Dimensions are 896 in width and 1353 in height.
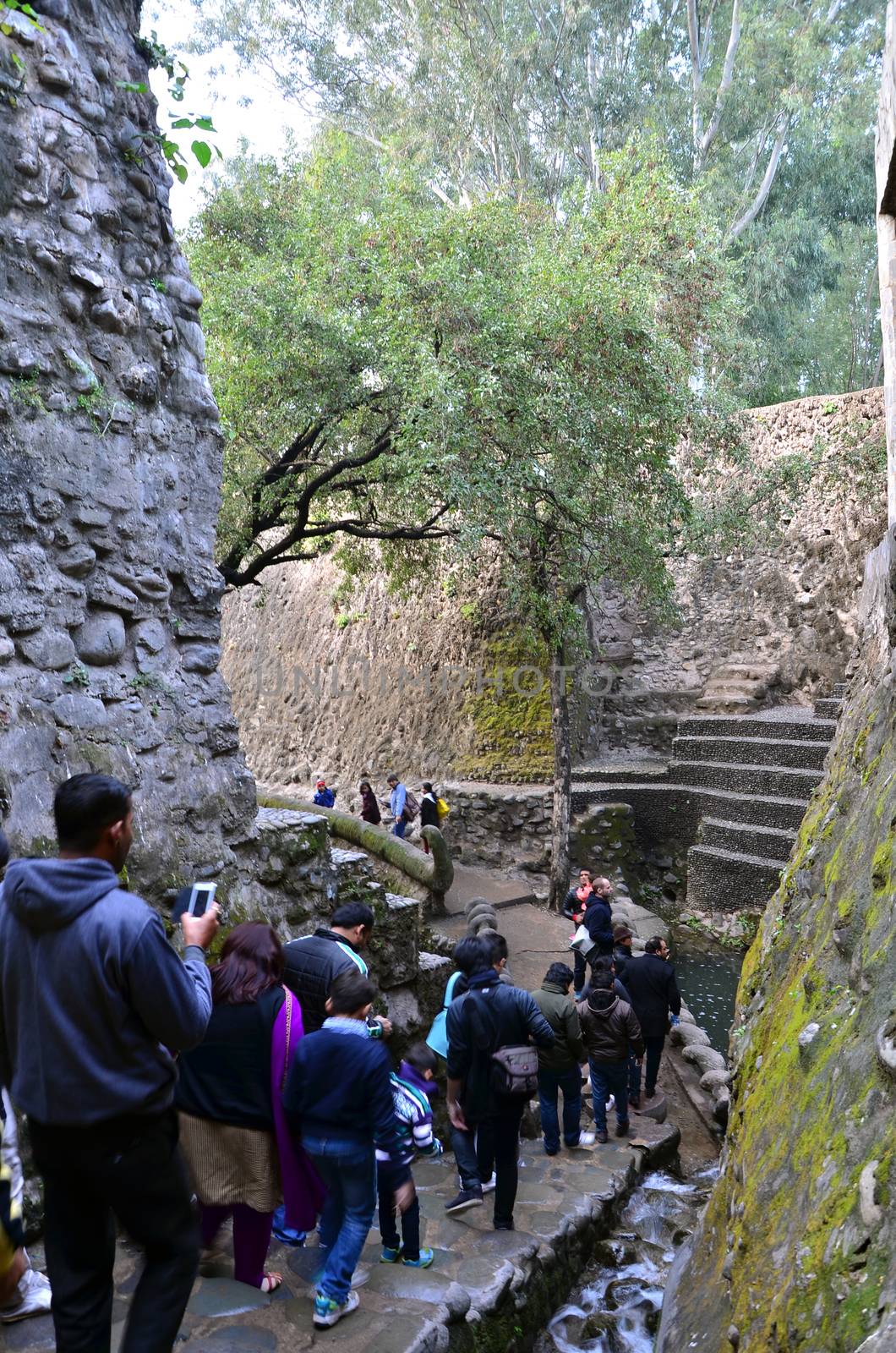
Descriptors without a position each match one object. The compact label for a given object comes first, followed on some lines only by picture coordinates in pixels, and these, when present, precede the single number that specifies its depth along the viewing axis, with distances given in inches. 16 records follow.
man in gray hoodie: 84.0
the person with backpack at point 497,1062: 160.6
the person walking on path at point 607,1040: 227.3
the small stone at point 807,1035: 129.0
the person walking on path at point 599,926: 273.9
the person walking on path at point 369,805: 509.7
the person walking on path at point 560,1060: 198.1
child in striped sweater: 134.6
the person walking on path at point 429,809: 488.1
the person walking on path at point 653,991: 253.6
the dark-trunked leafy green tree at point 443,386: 393.1
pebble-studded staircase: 496.4
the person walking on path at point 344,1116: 122.1
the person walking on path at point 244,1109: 124.2
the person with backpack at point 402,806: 504.4
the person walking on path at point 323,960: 147.0
